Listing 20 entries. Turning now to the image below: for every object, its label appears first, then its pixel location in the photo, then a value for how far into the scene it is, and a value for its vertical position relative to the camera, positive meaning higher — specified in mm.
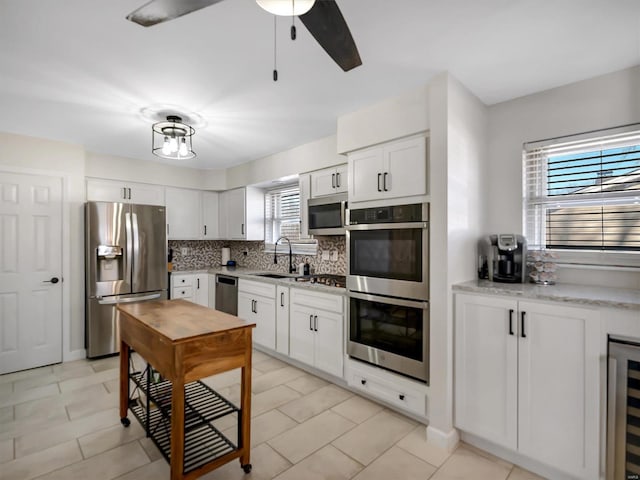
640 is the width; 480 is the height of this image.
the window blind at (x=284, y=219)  4430 +274
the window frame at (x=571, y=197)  2186 +297
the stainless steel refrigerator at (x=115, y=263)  3770 -296
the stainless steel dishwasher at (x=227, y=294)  4328 -754
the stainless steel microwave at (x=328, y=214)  3242 +247
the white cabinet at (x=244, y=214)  4750 +360
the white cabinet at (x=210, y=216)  5125 +350
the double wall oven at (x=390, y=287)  2332 -371
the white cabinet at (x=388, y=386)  2365 -1154
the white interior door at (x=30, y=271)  3400 -351
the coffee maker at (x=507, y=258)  2373 -145
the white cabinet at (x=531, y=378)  1763 -831
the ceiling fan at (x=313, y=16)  1147 +816
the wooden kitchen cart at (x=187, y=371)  1722 -748
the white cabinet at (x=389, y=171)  2352 +521
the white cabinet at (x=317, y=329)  2996 -885
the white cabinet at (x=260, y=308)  3727 -837
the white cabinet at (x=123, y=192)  4082 +608
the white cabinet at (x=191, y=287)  4594 -696
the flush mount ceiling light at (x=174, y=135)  2803 +966
